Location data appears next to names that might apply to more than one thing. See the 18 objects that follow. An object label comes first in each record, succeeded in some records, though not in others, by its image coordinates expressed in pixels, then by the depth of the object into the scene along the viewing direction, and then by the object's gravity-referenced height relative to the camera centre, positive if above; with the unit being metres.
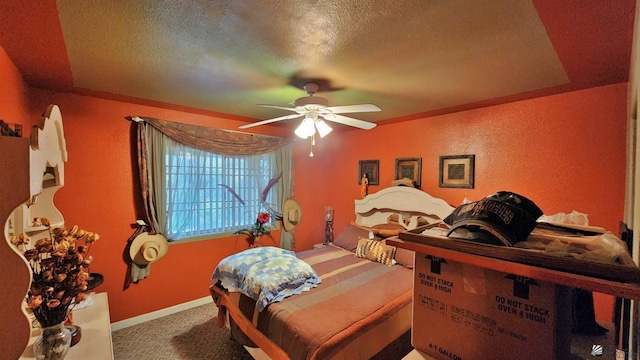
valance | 2.85 +0.45
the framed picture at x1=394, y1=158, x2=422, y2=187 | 3.22 +0.09
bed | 1.63 -0.99
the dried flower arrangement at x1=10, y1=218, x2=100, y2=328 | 1.13 -0.50
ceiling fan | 1.96 +0.51
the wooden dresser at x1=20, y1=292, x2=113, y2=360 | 1.33 -0.98
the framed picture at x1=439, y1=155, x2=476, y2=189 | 2.77 +0.07
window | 2.97 -0.23
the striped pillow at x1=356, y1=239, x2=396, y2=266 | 2.86 -0.89
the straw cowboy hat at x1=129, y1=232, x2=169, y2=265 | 2.68 -0.83
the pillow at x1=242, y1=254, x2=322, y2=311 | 1.94 -0.87
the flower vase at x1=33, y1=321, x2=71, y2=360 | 1.20 -0.84
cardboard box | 0.66 -0.41
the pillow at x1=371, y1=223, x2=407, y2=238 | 3.09 -0.68
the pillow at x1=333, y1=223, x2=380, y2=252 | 3.32 -0.84
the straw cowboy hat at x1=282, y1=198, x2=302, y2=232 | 3.87 -0.63
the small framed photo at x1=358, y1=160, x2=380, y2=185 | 3.67 +0.08
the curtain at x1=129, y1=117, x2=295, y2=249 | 2.73 +0.36
